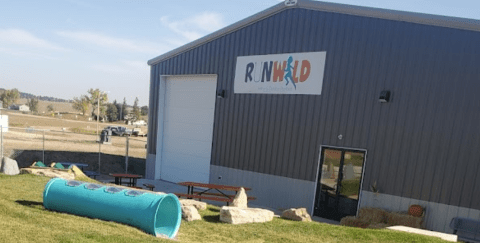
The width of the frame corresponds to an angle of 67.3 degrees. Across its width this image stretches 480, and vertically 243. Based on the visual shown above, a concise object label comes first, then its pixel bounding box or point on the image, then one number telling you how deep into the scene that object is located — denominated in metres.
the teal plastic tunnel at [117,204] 6.57
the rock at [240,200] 10.01
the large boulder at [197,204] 9.84
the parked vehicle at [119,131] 44.09
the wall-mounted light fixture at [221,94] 14.91
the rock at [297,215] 9.82
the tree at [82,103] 83.94
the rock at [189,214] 8.63
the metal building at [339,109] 10.02
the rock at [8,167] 12.81
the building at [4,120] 34.83
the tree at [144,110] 109.38
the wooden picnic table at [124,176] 14.52
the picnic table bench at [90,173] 16.27
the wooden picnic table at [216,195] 11.60
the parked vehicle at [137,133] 47.47
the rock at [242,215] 8.66
